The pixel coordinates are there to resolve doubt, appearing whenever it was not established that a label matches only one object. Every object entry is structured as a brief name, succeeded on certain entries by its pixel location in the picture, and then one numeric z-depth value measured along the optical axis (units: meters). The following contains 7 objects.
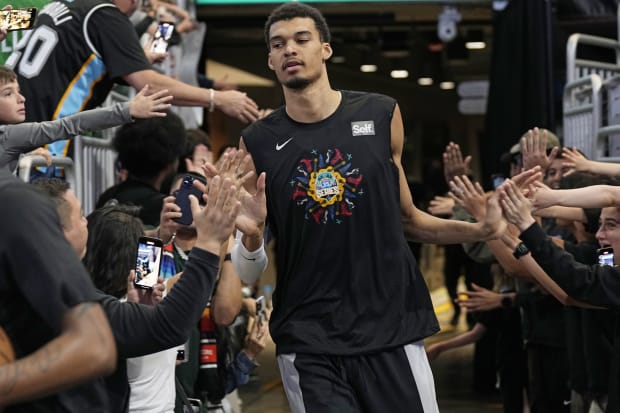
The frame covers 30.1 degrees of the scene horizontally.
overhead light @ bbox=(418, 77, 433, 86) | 24.85
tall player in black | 4.27
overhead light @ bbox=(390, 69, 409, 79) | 24.79
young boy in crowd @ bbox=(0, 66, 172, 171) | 4.66
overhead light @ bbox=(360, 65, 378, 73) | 23.61
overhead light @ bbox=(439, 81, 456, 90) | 26.56
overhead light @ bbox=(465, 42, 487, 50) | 16.10
